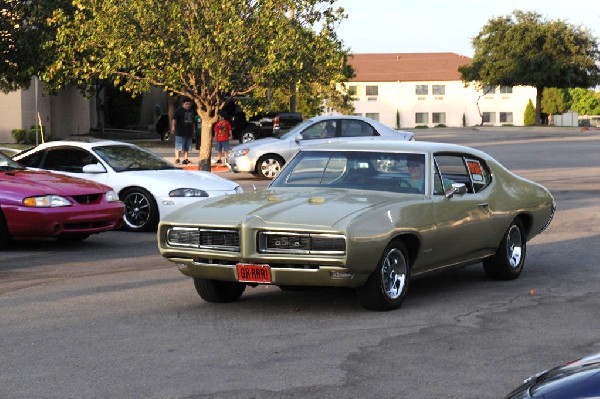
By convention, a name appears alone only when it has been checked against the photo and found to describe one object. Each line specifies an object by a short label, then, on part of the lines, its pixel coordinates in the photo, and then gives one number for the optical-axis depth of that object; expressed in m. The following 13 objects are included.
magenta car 13.56
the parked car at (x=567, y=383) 3.88
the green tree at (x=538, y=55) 88.38
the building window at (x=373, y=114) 116.57
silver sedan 26.83
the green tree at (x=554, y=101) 94.31
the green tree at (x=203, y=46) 27.77
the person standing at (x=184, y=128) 29.97
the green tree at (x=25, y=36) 30.00
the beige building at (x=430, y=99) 115.38
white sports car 15.73
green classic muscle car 8.88
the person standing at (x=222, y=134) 31.95
